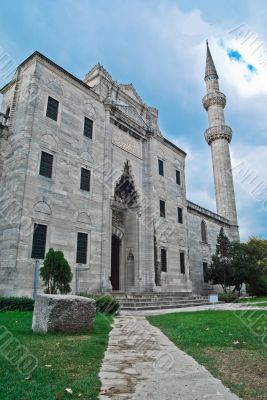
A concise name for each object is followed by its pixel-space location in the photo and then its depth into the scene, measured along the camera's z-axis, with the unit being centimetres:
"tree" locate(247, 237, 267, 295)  2753
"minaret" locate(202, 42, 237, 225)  3784
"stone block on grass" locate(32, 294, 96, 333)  701
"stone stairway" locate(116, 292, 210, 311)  1652
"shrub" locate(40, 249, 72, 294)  1274
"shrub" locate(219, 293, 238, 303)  2324
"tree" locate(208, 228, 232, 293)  2694
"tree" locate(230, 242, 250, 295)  2650
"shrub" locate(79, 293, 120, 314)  1270
